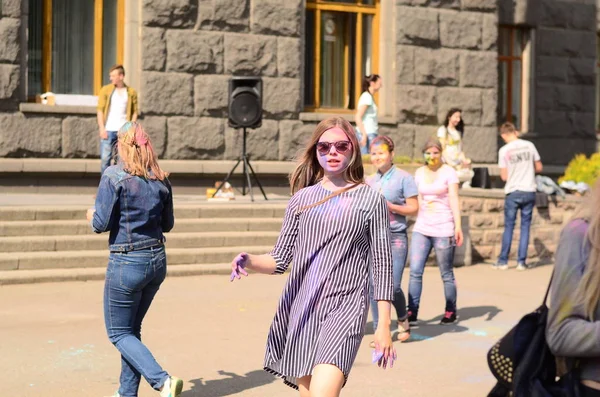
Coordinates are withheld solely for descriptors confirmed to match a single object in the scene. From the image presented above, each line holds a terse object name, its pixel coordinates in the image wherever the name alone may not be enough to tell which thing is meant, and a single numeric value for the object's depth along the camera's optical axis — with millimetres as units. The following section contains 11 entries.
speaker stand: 15519
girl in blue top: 9320
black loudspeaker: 15906
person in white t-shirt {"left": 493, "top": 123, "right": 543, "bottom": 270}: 14977
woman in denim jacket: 6719
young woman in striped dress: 5039
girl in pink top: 10211
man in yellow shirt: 14773
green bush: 17906
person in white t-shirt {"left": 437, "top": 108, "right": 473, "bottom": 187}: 16781
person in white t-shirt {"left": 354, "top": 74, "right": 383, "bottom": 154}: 16125
